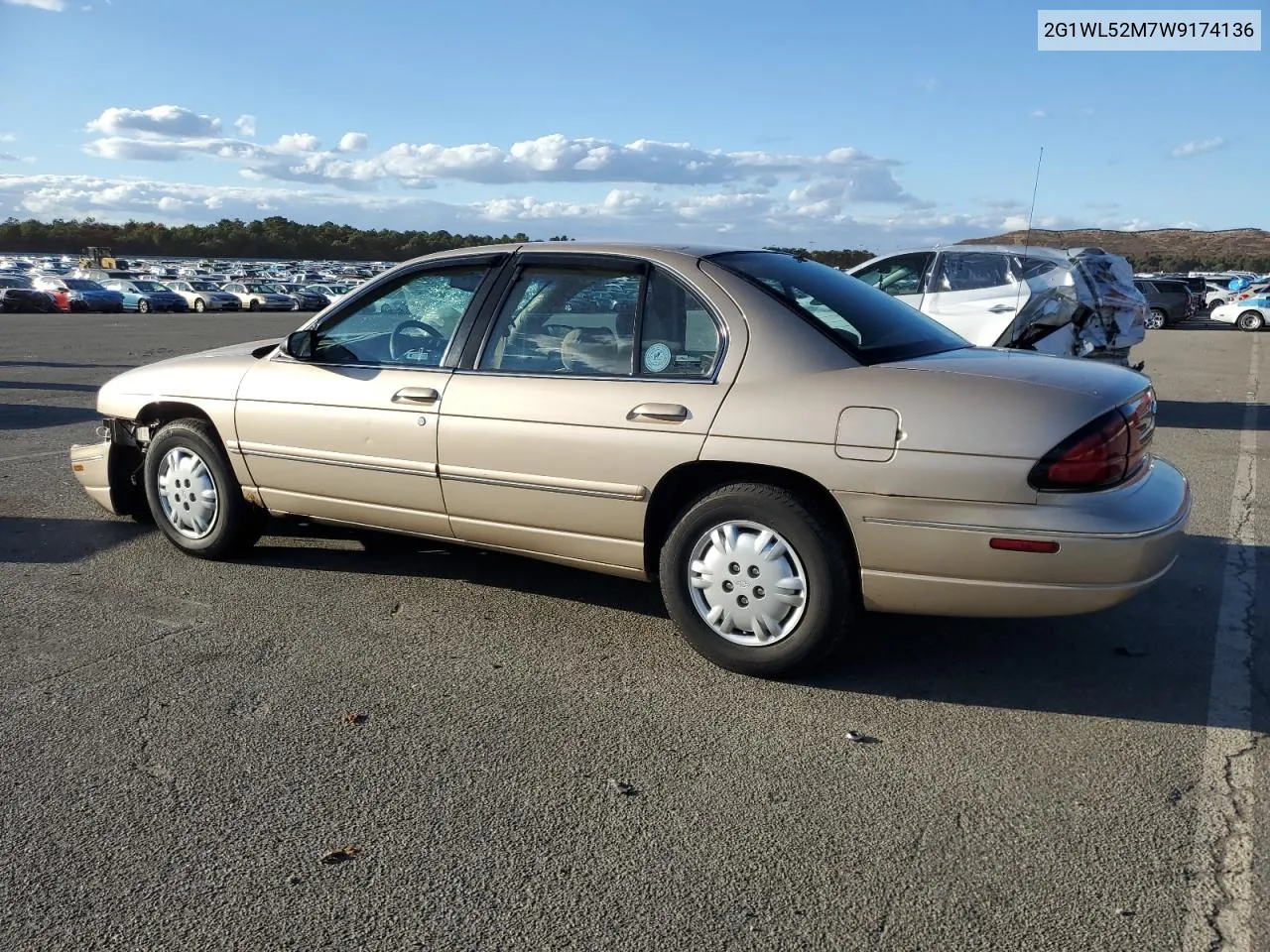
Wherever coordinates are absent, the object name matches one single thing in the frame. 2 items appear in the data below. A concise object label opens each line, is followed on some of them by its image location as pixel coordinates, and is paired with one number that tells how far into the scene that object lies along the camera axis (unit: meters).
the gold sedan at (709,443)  3.59
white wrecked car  10.59
